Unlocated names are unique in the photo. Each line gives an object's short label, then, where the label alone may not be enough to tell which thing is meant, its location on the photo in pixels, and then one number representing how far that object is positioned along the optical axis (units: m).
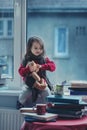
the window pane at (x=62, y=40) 2.98
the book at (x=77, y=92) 2.49
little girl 2.55
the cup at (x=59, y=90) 2.31
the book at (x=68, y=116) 2.17
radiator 2.84
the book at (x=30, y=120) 2.10
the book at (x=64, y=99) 2.19
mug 2.14
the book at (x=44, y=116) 2.08
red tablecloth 2.03
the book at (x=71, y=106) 2.20
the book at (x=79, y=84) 2.48
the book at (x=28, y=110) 2.20
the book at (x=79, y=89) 2.48
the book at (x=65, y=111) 2.18
